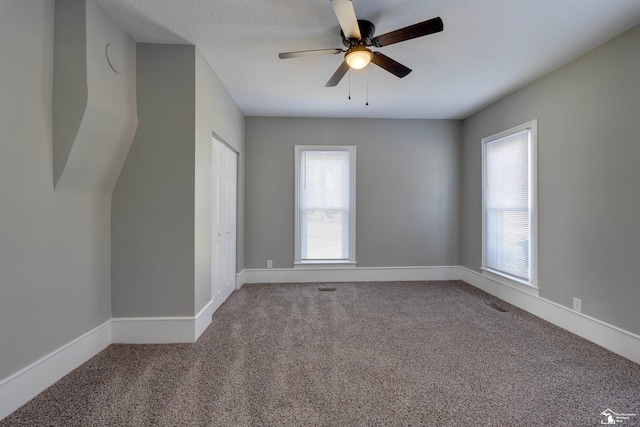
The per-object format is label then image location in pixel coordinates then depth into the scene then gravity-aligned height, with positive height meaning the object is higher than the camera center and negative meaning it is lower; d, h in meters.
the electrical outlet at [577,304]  2.68 -0.86
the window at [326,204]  4.54 +0.14
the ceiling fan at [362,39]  1.75 +1.19
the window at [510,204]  3.26 +0.12
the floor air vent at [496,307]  3.31 -1.11
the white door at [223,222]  3.25 -0.12
